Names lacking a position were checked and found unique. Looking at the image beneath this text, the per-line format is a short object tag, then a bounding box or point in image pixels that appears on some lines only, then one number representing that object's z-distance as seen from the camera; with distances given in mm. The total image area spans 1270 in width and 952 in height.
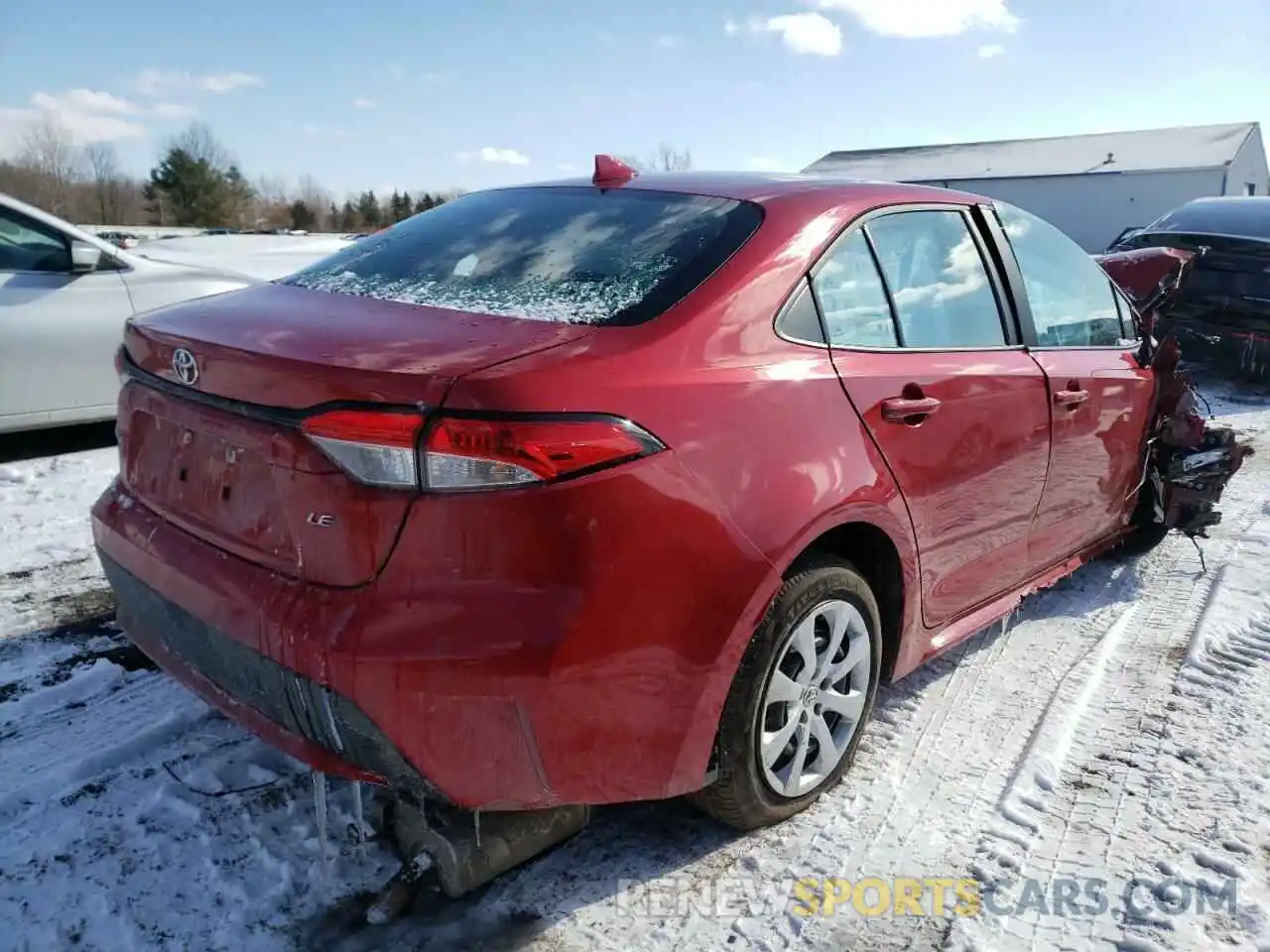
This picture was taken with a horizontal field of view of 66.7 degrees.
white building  37875
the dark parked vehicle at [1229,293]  7770
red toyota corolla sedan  1854
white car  5410
